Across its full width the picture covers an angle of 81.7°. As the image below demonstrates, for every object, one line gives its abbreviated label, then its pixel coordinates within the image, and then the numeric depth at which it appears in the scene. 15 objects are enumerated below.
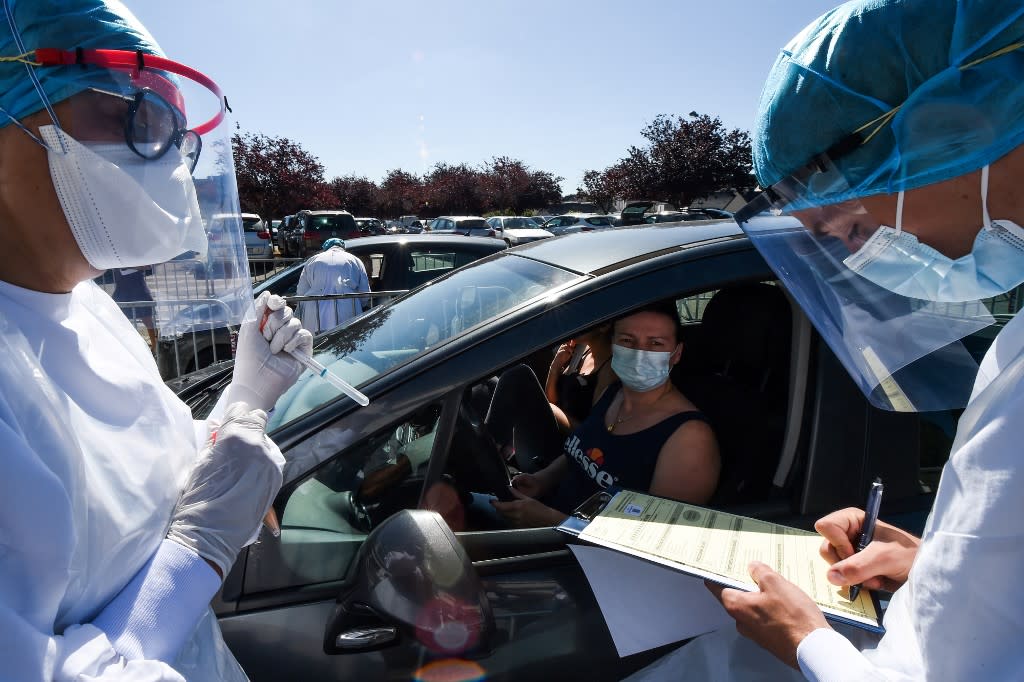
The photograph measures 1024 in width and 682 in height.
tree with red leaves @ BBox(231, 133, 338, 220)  20.02
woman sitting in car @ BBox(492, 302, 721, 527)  2.02
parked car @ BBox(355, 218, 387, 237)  27.29
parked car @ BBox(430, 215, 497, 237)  21.27
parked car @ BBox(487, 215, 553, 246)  19.14
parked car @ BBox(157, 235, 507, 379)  6.77
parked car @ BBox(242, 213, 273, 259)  20.77
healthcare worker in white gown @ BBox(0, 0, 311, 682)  0.90
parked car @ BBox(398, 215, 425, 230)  32.81
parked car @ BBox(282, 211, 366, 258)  20.39
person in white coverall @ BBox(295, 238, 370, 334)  5.98
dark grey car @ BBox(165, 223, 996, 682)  1.51
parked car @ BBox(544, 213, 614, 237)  23.64
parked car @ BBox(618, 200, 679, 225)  21.82
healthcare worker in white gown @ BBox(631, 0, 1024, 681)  0.81
